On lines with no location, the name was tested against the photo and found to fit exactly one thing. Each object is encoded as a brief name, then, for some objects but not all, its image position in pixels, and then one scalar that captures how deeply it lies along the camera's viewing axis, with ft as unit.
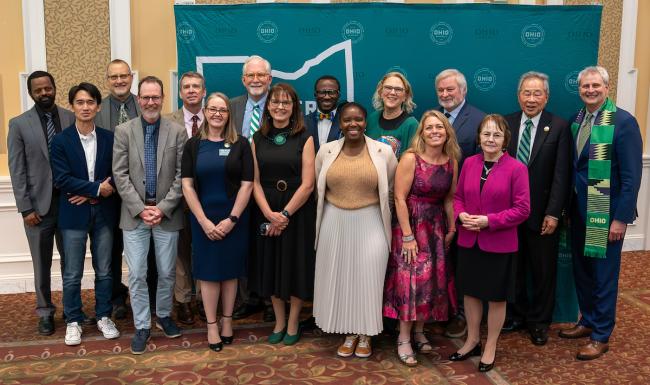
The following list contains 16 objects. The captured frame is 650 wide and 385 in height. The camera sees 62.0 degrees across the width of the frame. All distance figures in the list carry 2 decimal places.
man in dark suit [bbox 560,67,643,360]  10.43
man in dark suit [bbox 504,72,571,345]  10.84
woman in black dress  10.53
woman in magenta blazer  9.54
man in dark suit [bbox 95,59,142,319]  12.03
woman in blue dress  10.39
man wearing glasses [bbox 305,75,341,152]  11.17
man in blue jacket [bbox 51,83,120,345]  10.75
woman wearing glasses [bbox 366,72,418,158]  10.81
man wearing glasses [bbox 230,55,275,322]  12.03
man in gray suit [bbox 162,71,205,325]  11.87
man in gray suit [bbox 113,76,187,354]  10.66
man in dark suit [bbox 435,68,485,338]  11.31
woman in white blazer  10.05
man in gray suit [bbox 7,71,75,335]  11.33
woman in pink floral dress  10.05
